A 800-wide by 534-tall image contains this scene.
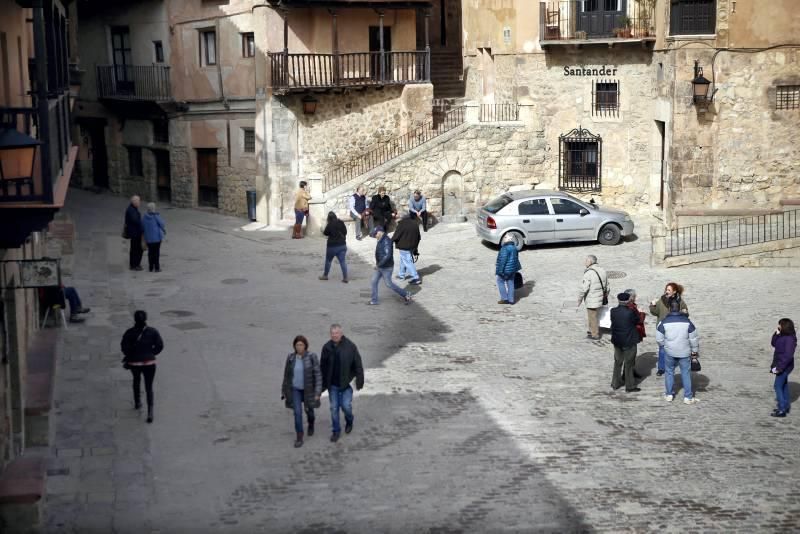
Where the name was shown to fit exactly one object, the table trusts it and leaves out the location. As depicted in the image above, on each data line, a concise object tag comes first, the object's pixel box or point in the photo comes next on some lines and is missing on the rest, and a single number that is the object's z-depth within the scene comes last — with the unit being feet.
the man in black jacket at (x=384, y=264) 67.21
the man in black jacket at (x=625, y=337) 49.75
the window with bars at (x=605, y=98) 96.17
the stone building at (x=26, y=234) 32.63
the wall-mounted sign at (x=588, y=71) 95.76
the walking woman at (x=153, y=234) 74.49
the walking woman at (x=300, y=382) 42.93
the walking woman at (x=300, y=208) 89.92
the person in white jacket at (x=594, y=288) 59.06
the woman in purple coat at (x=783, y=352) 46.01
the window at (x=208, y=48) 102.47
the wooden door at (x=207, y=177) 106.01
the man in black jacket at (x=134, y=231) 74.64
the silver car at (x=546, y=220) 81.71
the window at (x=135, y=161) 116.06
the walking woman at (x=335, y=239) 72.02
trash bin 99.50
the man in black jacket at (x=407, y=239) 70.44
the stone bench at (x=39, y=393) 41.22
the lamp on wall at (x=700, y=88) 86.38
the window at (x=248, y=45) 97.86
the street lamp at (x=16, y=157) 31.99
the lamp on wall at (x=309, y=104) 96.53
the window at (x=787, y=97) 87.35
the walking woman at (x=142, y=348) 45.83
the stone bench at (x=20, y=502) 34.14
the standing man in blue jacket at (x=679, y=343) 48.21
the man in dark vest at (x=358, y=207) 88.07
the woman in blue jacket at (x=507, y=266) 66.59
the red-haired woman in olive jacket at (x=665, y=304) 52.39
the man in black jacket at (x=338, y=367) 43.16
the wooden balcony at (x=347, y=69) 95.04
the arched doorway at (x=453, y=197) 95.61
